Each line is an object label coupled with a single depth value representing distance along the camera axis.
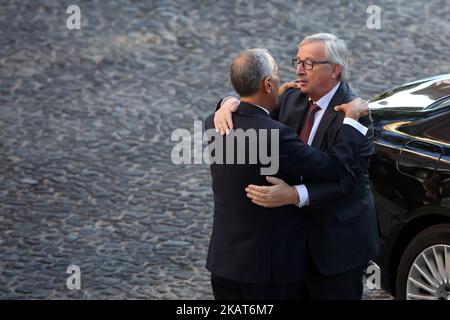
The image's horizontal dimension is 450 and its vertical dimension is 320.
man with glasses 8.19
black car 10.14
